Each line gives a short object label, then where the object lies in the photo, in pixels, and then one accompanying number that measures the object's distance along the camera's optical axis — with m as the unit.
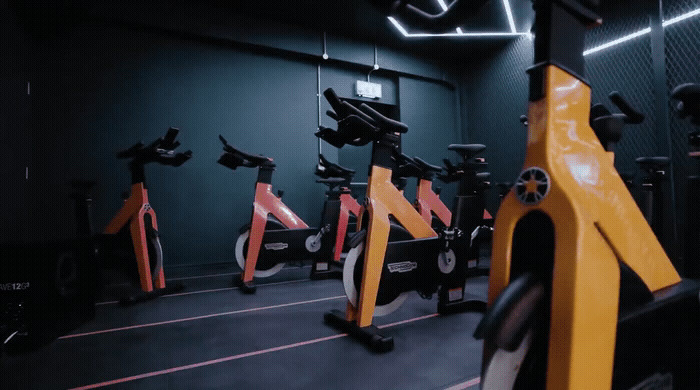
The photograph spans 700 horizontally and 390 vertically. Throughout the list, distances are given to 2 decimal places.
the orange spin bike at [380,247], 1.98
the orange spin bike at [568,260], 0.66
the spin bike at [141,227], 3.02
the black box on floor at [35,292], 1.74
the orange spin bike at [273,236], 3.31
